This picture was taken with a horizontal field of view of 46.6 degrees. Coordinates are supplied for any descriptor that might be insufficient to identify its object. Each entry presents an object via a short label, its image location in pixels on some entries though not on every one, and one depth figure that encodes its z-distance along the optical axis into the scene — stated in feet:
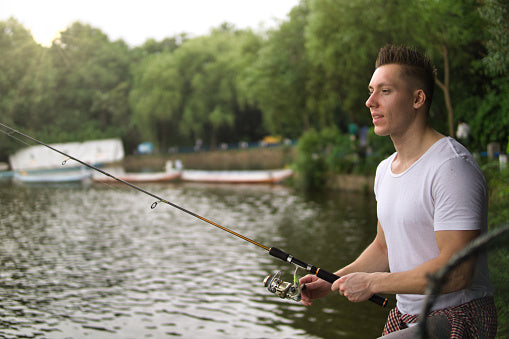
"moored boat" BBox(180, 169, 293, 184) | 99.60
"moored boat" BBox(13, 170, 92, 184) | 126.31
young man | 6.63
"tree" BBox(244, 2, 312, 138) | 91.71
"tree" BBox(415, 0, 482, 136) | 50.90
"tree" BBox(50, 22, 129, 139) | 207.31
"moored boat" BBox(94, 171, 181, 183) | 116.16
